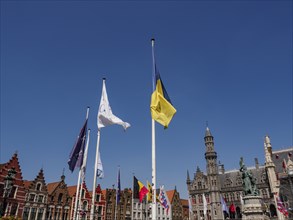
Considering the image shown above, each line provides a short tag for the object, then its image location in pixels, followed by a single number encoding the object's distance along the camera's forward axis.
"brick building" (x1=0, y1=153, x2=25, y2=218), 46.43
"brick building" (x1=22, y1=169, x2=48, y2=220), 50.41
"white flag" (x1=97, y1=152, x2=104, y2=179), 28.46
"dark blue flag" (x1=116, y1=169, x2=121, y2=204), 47.29
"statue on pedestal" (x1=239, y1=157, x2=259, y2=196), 35.00
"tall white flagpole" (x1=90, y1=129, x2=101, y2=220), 20.25
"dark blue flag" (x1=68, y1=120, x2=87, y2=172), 24.51
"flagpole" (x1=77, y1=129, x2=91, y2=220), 26.92
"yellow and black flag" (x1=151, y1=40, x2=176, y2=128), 18.12
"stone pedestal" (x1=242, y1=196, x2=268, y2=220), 31.99
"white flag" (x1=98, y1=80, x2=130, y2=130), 21.66
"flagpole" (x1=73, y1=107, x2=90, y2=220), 25.72
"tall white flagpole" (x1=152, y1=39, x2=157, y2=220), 15.84
